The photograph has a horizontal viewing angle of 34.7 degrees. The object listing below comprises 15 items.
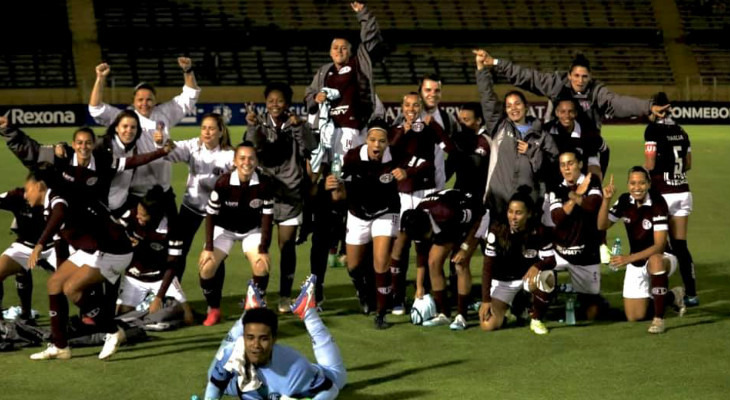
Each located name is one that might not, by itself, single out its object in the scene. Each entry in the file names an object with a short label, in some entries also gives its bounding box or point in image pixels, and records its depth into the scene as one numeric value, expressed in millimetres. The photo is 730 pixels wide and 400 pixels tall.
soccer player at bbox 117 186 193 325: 10719
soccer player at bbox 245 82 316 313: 11202
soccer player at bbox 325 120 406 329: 10562
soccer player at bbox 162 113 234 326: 10875
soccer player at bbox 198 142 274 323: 10414
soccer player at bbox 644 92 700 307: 11383
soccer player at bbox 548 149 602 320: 10586
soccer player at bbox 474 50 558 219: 10727
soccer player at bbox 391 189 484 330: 10352
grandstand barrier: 33906
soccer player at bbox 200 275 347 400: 7105
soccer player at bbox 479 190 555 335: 10078
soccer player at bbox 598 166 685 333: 10305
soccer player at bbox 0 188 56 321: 10152
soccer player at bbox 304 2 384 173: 11977
